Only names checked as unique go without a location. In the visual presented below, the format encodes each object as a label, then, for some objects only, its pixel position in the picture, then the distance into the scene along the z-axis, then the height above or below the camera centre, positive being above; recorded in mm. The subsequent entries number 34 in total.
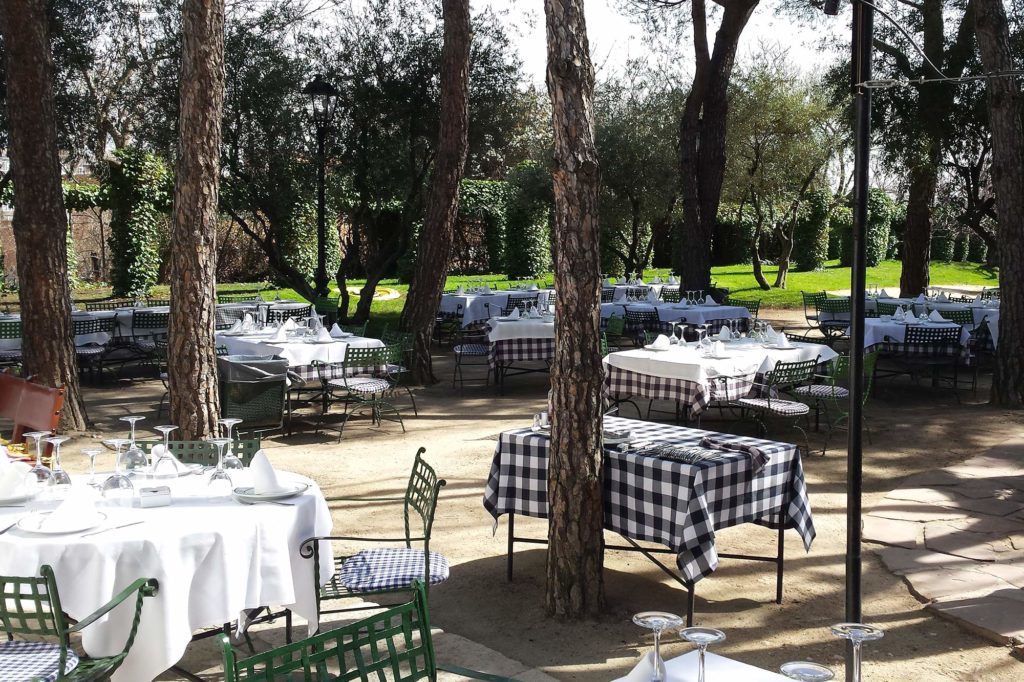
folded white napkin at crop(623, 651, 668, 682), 2293 -956
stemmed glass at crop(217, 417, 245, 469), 4141 -809
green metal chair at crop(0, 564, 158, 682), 3000 -1241
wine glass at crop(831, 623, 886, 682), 2127 -807
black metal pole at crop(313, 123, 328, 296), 13586 +1030
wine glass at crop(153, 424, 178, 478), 4152 -827
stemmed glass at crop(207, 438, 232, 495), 4051 -873
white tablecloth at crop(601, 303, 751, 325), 14188 -619
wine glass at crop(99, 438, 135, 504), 3916 -874
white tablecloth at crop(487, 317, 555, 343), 11812 -713
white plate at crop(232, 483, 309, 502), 3936 -905
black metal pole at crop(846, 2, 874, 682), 3381 -286
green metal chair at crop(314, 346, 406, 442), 9305 -1061
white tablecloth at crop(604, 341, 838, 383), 8609 -833
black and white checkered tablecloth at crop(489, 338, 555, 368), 11781 -957
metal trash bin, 8242 -1034
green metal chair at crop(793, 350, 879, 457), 8586 -1103
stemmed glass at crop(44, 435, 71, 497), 3868 -835
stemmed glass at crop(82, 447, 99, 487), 4031 -767
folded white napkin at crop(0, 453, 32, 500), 3844 -820
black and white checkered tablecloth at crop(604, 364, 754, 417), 8523 -1070
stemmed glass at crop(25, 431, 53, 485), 3910 -821
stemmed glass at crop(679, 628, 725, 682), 2154 -825
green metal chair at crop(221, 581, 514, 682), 2373 -993
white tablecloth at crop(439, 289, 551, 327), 15844 -501
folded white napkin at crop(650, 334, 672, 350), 9281 -692
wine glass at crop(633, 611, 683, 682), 2256 -827
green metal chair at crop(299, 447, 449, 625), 3979 -1289
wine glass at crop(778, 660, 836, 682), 2049 -862
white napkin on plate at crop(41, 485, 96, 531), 3469 -860
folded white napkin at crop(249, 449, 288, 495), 3973 -843
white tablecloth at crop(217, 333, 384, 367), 9750 -770
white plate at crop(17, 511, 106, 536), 3449 -906
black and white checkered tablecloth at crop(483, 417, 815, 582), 4523 -1110
